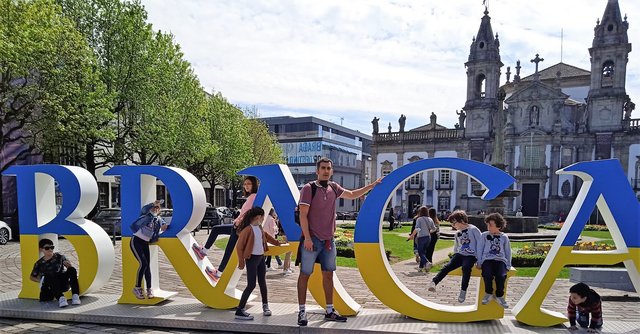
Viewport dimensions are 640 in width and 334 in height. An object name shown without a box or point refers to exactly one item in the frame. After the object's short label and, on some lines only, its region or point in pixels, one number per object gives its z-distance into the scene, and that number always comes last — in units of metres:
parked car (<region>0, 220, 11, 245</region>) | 17.62
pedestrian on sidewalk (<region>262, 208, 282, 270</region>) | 10.29
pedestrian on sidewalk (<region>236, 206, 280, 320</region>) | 6.73
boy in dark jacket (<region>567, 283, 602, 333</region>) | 6.39
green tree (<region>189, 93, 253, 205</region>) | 35.44
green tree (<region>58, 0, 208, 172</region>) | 23.05
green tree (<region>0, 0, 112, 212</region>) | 16.62
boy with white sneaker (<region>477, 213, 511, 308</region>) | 6.61
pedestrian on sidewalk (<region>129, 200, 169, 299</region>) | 7.50
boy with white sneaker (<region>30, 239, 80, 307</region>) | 7.67
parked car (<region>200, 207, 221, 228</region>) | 28.68
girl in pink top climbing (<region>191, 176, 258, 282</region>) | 7.64
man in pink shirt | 6.49
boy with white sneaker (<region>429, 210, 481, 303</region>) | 6.83
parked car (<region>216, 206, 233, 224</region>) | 30.77
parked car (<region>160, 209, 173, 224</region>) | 23.52
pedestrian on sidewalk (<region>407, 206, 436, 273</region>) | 12.27
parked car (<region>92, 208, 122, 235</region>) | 20.94
